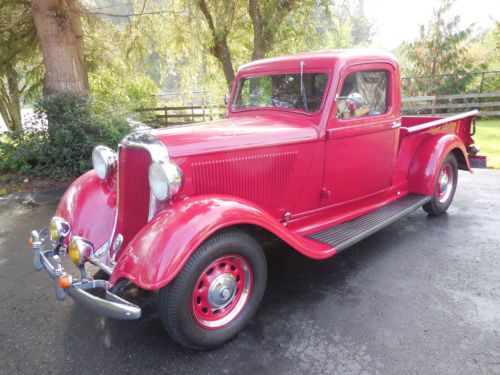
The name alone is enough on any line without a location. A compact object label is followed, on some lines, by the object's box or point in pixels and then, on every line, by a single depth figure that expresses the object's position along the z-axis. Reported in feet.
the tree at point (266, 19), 26.55
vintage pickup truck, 7.04
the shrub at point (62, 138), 20.81
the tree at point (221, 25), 25.71
